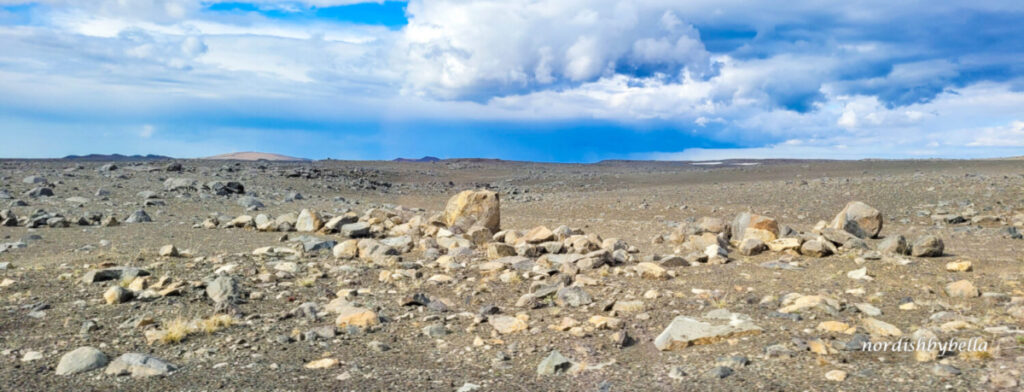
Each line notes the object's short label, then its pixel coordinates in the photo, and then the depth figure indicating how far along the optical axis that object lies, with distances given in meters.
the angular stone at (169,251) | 9.87
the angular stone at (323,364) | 5.67
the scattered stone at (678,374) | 5.13
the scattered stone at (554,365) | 5.39
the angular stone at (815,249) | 9.82
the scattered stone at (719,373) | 5.05
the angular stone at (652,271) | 8.44
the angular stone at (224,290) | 7.59
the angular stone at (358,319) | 6.81
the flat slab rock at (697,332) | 5.82
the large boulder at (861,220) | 12.55
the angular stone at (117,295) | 7.43
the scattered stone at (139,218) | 14.85
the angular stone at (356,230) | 12.99
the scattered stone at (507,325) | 6.53
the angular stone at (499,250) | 10.02
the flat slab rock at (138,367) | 5.52
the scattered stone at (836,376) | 4.83
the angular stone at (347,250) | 10.26
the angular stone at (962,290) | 7.06
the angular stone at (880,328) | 5.80
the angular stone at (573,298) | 7.32
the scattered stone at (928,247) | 9.42
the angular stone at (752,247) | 10.20
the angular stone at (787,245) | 10.08
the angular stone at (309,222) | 13.49
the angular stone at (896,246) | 9.70
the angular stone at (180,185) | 22.70
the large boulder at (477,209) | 13.77
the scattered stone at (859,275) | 8.10
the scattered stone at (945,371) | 4.77
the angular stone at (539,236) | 11.25
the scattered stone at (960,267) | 8.35
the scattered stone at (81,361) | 5.58
